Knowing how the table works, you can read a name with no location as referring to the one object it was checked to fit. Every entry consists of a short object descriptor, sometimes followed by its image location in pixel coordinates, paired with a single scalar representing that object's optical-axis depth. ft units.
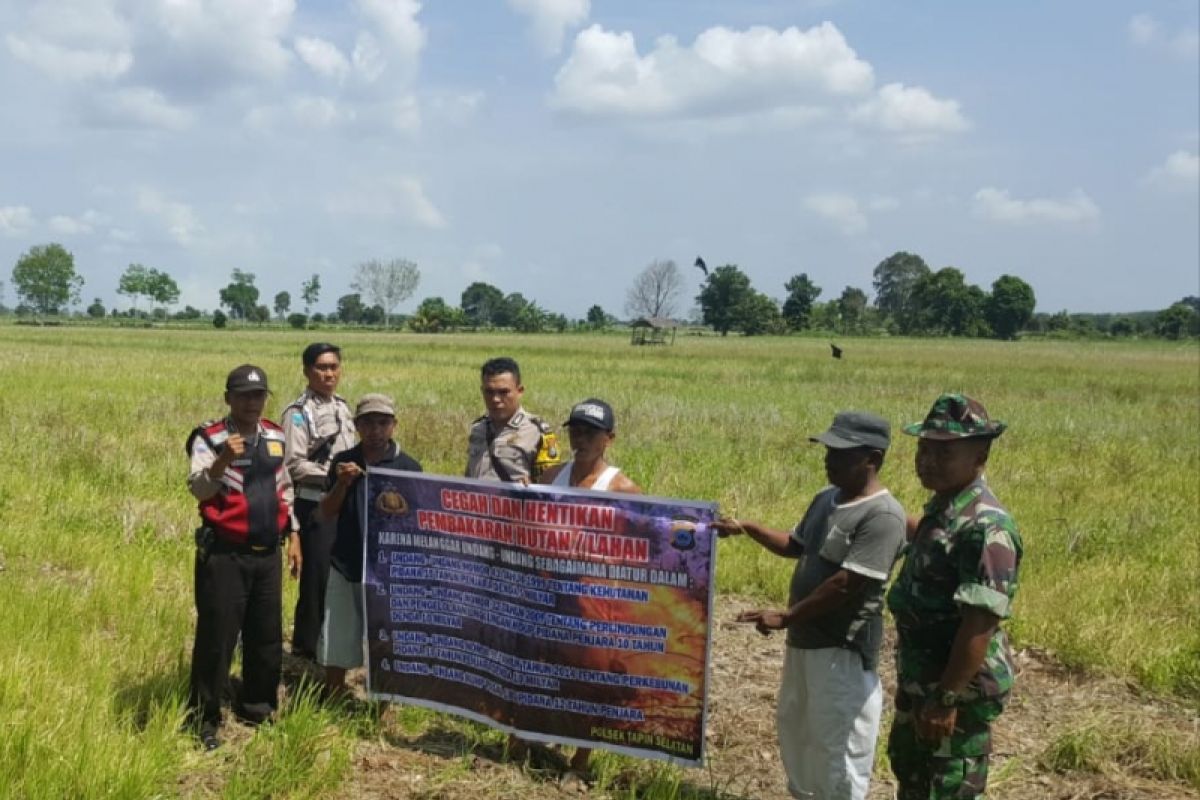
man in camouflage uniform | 10.18
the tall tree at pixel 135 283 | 439.63
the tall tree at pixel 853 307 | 393.78
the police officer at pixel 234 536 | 14.40
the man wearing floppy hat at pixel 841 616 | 11.59
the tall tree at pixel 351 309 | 504.02
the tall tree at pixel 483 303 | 504.84
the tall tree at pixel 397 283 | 479.82
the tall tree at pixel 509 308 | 483.10
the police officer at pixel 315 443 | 17.15
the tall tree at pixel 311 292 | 489.26
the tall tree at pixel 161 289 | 447.01
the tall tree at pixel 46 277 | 441.68
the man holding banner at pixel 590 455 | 13.52
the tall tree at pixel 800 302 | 376.27
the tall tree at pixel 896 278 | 504.84
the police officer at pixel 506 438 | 15.53
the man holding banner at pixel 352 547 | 15.14
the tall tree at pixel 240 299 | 472.03
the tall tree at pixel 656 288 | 444.96
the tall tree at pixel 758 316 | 364.79
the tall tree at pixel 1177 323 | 354.95
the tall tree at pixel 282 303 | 528.22
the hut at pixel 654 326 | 230.38
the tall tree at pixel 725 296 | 380.78
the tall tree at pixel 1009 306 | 364.79
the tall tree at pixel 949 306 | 369.09
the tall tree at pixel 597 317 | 438.40
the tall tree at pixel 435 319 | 333.25
